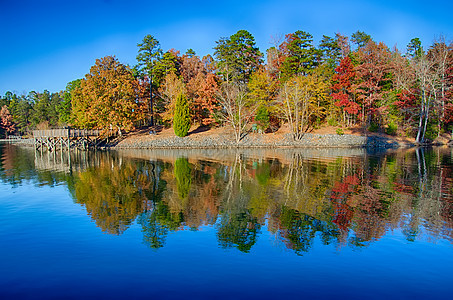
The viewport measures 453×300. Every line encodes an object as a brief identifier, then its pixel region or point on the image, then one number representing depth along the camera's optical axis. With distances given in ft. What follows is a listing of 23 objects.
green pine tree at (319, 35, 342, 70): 164.29
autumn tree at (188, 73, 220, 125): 144.36
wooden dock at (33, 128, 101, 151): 126.21
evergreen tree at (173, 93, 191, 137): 132.46
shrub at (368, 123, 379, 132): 138.48
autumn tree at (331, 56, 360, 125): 132.98
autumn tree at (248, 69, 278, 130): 132.46
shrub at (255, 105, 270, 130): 131.54
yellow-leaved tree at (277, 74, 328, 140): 127.44
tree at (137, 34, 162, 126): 171.42
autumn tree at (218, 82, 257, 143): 127.65
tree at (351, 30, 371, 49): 199.73
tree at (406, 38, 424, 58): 193.47
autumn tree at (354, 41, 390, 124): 131.95
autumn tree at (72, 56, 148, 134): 130.82
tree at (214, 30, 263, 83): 150.71
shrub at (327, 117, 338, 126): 142.11
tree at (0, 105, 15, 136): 264.11
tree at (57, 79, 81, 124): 195.85
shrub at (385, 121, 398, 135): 136.87
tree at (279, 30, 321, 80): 144.97
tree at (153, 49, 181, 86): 164.45
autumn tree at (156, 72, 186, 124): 144.97
